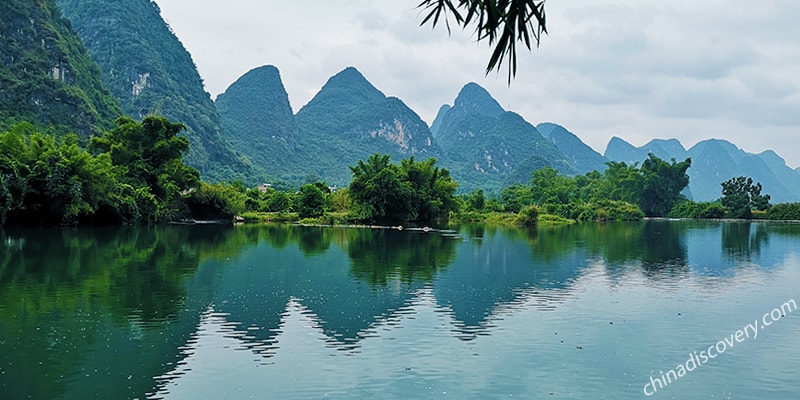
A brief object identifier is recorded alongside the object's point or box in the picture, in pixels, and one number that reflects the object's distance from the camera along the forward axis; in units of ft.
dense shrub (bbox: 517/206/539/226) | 148.46
